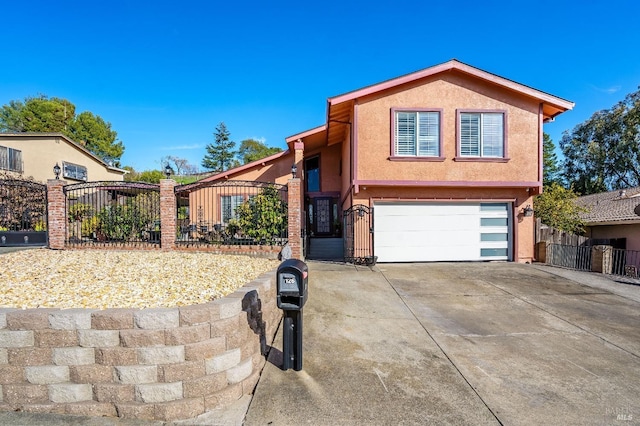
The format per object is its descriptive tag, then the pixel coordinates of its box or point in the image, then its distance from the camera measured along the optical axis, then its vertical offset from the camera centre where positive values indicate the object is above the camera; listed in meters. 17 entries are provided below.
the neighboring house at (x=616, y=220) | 14.78 -0.90
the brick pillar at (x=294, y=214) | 8.80 -0.27
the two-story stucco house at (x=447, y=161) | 10.43 +1.47
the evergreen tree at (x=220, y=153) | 55.00 +9.55
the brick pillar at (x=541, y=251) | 10.84 -1.73
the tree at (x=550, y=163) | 33.22 +4.44
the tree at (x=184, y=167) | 53.75 +6.89
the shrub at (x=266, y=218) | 9.11 -0.40
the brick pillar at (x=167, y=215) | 8.80 -0.27
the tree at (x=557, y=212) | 13.09 -0.41
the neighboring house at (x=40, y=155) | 17.52 +3.13
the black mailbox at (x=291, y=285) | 3.26 -0.87
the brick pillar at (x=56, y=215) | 8.85 -0.25
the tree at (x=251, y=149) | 56.12 +10.53
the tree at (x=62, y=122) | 34.75 +10.11
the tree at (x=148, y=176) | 33.09 +3.34
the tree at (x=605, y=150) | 26.36 +4.90
